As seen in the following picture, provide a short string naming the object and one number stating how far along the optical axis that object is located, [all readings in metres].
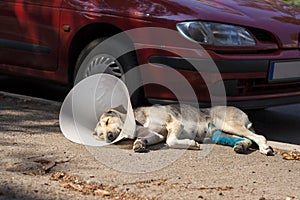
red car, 5.24
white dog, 5.08
